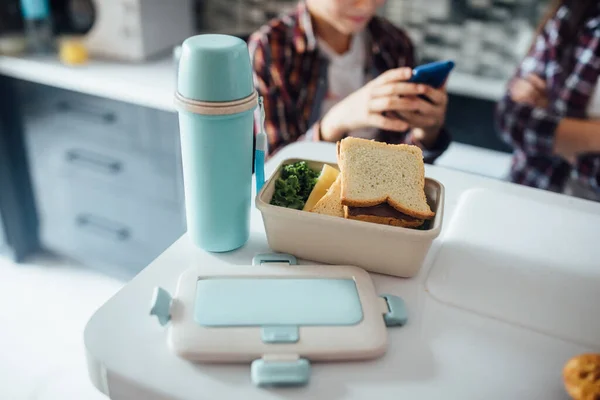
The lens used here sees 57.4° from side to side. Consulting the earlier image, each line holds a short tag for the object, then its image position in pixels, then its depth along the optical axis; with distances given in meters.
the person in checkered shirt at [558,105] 1.30
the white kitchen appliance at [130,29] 1.72
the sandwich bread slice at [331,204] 0.64
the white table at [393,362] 0.50
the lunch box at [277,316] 0.52
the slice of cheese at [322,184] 0.67
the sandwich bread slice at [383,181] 0.63
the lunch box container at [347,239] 0.61
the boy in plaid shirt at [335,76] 1.06
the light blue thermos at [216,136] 0.58
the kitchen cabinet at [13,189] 1.79
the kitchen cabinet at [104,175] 1.63
